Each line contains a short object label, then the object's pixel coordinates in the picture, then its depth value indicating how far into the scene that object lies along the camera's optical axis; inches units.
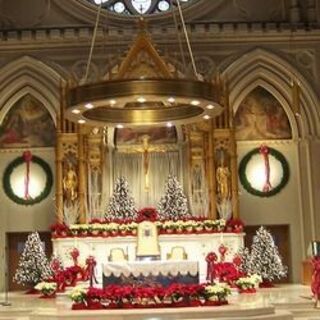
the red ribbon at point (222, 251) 767.7
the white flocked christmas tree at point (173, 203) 832.3
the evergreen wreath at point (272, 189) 884.6
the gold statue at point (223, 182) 816.6
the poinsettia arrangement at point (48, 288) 685.9
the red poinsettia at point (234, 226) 796.6
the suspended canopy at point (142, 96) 520.7
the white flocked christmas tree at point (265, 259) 775.1
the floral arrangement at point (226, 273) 672.4
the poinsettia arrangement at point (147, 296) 536.4
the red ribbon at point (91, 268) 706.2
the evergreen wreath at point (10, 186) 880.9
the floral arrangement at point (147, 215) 808.3
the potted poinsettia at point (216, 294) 544.1
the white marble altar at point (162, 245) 794.8
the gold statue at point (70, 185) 815.1
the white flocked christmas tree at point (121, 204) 835.4
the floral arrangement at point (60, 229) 791.7
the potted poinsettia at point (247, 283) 665.0
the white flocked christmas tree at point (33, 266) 781.9
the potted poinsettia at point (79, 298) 543.5
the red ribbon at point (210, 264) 690.8
